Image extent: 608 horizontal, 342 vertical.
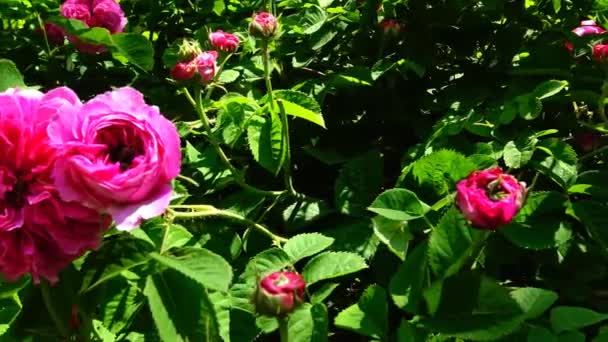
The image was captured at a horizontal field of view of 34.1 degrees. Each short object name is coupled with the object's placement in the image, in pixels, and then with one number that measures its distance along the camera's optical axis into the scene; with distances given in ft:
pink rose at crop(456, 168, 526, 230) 1.53
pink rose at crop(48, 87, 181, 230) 1.38
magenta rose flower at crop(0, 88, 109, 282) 1.41
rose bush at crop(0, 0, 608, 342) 1.44
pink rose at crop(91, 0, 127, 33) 2.69
